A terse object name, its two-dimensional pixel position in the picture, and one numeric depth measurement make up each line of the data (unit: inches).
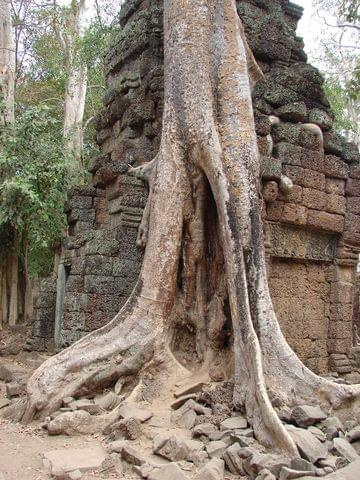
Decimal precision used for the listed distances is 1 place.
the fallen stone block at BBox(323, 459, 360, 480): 101.9
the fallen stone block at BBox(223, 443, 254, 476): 112.0
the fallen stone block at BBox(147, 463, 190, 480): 104.4
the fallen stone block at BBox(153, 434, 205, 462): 118.3
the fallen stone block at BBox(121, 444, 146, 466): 116.1
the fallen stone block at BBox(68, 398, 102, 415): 147.7
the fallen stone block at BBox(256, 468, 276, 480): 101.5
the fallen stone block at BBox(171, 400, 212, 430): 139.6
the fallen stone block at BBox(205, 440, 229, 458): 118.0
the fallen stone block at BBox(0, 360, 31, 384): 215.5
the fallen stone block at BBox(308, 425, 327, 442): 121.8
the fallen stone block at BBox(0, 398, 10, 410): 173.2
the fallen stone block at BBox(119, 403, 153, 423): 138.3
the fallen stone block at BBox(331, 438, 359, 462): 114.6
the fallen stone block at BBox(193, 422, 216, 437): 129.6
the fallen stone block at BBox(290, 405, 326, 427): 127.1
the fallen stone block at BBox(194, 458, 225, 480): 106.7
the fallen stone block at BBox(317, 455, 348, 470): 110.3
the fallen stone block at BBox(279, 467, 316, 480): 101.8
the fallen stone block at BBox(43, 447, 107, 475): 113.3
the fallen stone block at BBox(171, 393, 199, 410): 149.9
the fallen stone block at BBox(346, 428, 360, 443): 123.0
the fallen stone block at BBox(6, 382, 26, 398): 182.5
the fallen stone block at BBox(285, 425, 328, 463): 112.5
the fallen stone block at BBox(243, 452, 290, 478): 105.5
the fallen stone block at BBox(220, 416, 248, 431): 130.1
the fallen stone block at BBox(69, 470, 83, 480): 108.1
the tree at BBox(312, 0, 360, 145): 537.0
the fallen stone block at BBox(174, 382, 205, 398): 152.6
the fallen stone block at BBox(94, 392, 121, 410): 150.7
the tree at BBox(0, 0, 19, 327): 344.2
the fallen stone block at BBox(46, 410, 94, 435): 138.8
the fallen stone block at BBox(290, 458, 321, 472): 106.2
